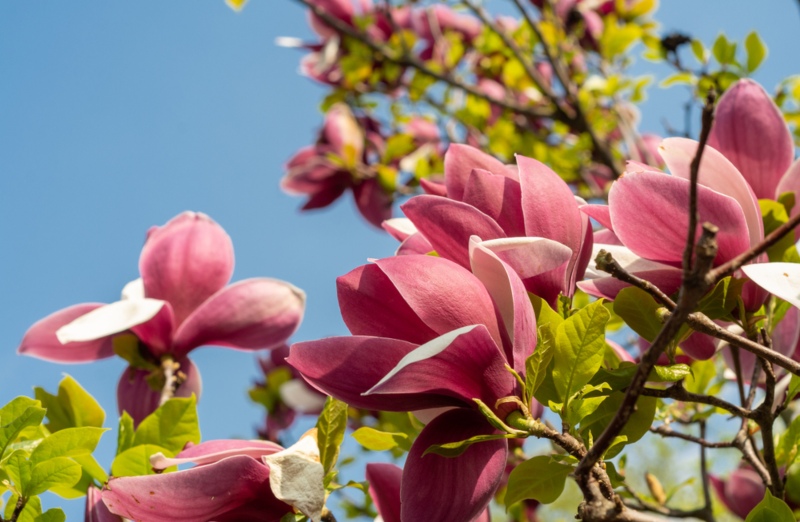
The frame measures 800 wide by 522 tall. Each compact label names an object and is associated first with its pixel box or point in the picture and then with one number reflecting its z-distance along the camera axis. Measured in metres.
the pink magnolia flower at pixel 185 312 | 1.11
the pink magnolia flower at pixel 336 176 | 2.26
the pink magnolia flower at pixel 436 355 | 0.88
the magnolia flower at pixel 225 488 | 0.90
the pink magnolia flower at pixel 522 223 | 0.91
